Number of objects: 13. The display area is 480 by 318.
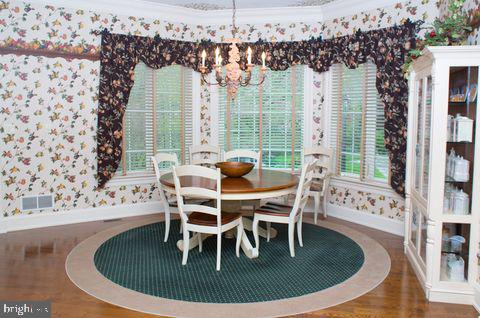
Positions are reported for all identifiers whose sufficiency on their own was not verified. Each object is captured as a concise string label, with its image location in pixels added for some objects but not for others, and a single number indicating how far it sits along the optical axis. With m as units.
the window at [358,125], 5.42
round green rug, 3.45
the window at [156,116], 5.93
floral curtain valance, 4.98
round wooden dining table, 3.93
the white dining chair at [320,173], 5.47
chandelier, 4.13
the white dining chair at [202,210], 3.77
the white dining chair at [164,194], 4.65
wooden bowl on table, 4.47
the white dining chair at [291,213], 4.16
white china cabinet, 3.27
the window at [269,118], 6.23
